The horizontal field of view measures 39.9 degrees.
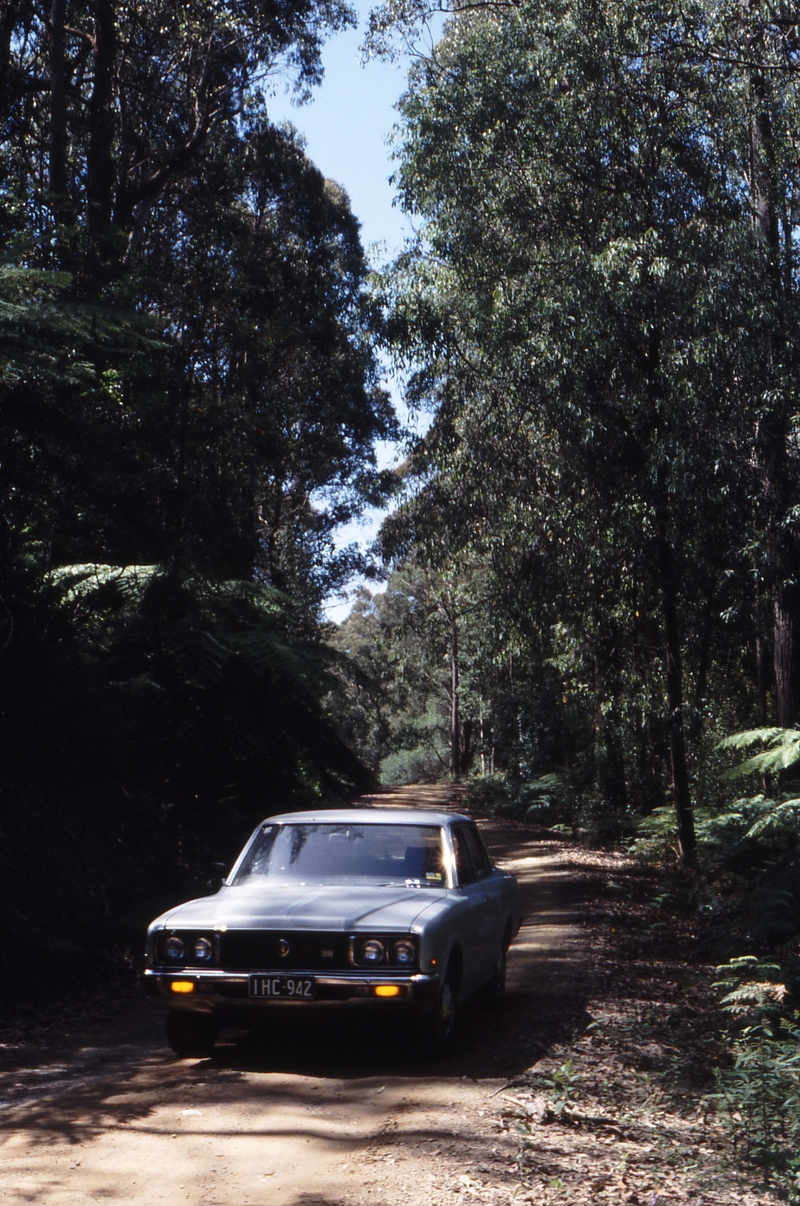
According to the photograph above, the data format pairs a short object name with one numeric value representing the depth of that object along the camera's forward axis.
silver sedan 5.68
